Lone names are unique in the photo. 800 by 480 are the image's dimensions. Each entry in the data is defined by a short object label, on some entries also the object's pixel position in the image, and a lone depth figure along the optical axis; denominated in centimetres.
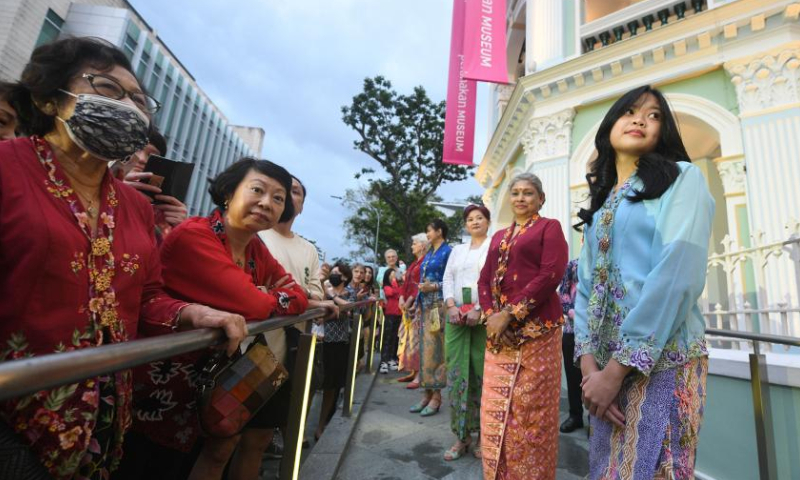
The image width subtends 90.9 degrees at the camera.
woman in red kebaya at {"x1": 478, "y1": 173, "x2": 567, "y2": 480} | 210
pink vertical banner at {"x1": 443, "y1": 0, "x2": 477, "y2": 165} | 1002
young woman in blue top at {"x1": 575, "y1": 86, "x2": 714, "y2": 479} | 112
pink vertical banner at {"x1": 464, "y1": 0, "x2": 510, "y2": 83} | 779
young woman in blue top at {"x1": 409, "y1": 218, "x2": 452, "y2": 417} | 401
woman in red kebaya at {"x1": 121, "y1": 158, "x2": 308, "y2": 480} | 151
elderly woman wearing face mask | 92
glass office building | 1538
